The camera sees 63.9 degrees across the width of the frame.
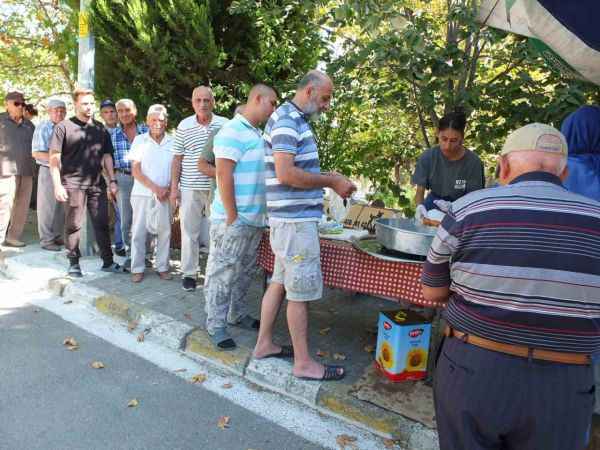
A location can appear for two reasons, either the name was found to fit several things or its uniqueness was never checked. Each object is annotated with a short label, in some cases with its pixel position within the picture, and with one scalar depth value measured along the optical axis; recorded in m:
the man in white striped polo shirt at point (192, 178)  4.93
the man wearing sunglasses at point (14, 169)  6.52
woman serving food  3.90
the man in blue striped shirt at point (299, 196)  3.03
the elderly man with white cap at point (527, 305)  1.59
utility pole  5.92
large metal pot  2.90
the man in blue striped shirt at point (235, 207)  3.52
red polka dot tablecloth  3.15
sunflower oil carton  3.27
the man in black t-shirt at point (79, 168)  5.11
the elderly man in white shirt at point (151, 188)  5.10
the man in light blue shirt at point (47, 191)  6.23
